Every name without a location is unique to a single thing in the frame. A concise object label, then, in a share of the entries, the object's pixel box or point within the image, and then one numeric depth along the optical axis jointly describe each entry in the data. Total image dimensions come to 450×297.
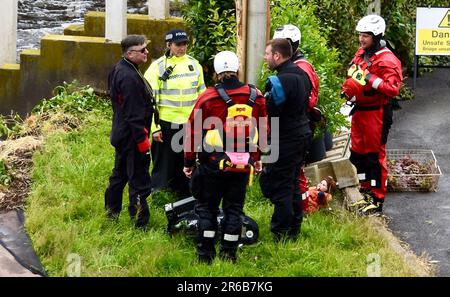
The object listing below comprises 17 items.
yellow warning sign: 29.48
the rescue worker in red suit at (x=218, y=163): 16.03
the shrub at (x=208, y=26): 22.89
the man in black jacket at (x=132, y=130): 17.25
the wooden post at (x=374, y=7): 28.25
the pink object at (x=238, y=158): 15.98
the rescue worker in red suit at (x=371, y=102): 19.31
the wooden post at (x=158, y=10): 27.27
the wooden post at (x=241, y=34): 19.95
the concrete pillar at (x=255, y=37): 19.87
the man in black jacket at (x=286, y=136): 16.89
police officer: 18.59
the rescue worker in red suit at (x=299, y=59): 18.19
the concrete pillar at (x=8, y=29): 26.08
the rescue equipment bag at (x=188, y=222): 17.52
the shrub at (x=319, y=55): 21.05
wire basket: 21.94
